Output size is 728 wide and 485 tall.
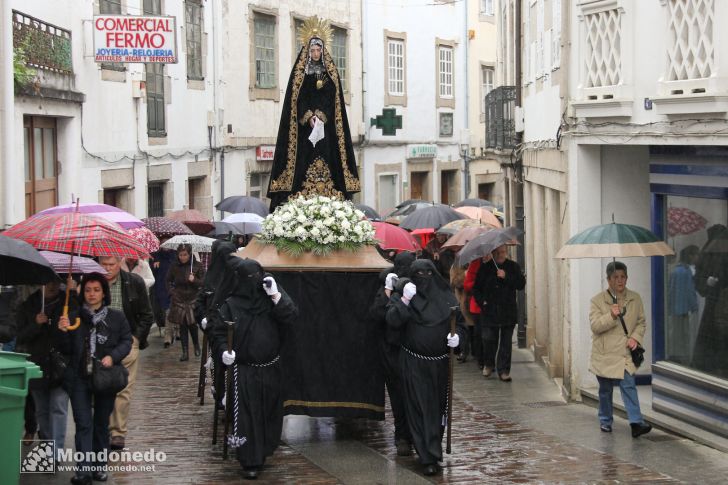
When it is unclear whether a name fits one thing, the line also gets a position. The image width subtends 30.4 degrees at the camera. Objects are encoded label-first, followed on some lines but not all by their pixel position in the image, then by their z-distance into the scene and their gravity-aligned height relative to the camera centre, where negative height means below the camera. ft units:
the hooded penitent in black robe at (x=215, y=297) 37.75 -3.60
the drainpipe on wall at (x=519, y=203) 68.85 -1.75
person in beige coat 40.52 -5.10
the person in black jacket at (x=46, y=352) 32.96 -4.25
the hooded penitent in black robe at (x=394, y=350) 37.52 -5.12
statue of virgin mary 46.19 +1.53
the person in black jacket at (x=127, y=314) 37.35 -3.78
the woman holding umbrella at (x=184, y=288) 57.98 -4.80
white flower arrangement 40.29 -1.58
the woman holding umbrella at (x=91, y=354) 32.89 -4.29
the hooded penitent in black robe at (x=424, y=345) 36.47 -4.71
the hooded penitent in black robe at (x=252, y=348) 35.42 -4.54
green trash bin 28.89 -4.97
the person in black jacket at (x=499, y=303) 54.39 -5.30
